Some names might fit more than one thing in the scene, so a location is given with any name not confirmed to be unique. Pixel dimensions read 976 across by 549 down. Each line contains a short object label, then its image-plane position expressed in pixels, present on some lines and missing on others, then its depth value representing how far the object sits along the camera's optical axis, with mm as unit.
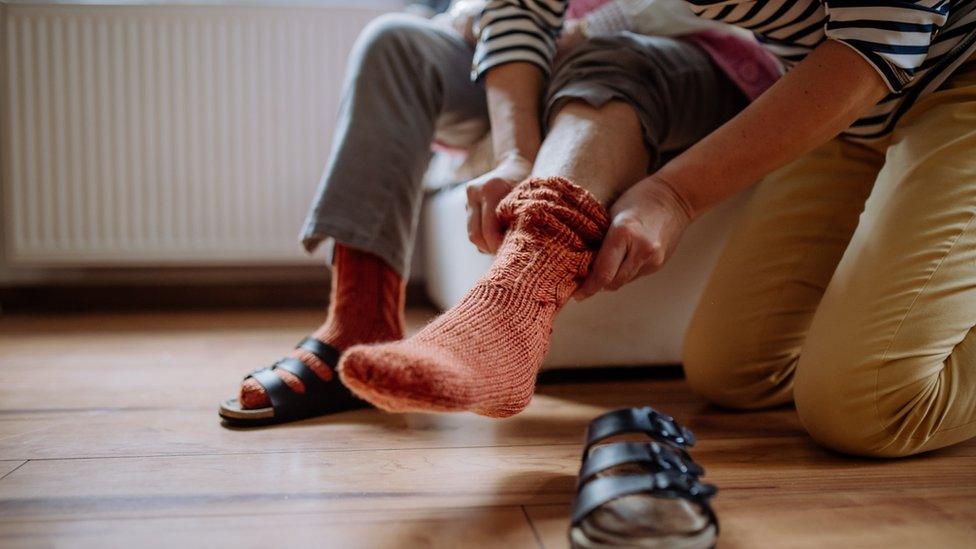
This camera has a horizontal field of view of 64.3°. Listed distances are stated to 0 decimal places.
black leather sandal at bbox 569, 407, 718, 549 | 474
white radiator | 1679
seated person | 615
